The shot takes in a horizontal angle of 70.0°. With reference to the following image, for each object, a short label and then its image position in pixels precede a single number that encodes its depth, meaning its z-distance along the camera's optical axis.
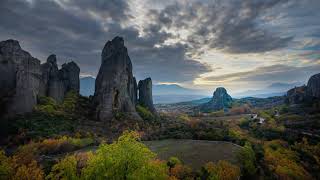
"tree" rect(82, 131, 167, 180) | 34.44
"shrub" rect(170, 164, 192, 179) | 57.50
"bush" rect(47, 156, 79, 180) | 36.78
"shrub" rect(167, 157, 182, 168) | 63.62
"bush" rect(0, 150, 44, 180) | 38.00
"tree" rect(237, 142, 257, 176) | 66.31
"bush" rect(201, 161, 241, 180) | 54.79
